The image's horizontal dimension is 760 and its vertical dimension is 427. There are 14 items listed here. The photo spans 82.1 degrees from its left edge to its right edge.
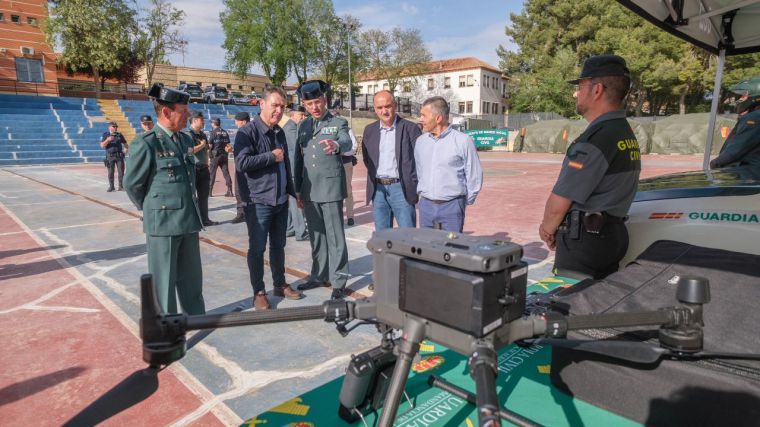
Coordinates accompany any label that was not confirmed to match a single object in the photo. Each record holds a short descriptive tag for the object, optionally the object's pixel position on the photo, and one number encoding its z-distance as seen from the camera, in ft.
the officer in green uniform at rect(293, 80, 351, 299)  14.19
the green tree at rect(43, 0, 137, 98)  120.26
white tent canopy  13.44
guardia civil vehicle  9.53
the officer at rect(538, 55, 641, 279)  8.14
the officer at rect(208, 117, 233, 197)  34.42
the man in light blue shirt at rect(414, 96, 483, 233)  13.46
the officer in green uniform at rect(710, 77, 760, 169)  14.48
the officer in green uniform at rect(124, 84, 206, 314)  10.25
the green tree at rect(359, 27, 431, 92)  186.09
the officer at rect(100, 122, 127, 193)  40.57
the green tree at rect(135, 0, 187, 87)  144.05
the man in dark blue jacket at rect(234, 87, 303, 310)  13.08
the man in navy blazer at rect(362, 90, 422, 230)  14.76
